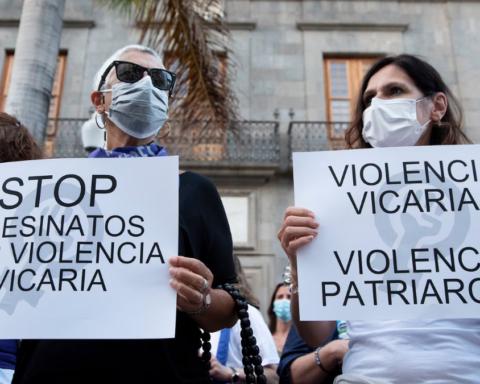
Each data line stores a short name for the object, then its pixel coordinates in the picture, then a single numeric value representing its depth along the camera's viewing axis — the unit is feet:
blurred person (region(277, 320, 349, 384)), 7.53
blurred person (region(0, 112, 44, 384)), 6.73
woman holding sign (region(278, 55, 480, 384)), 5.43
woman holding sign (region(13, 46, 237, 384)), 5.22
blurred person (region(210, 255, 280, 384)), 11.32
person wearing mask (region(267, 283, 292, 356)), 16.76
